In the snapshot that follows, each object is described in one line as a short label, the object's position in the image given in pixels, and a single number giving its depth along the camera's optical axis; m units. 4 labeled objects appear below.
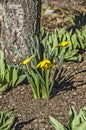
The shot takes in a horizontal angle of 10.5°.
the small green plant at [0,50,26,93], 4.73
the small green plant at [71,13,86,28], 7.78
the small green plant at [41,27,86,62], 5.63
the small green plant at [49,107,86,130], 3.50
